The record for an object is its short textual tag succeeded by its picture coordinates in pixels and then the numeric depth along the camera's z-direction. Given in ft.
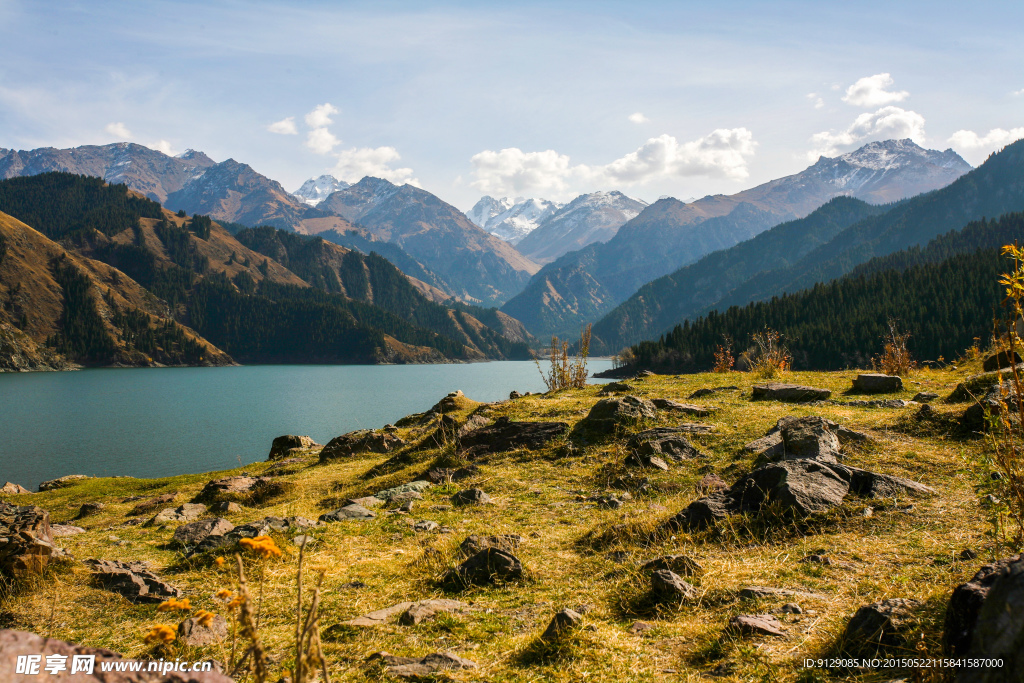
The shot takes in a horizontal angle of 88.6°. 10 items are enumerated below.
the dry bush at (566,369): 77.41
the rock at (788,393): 48.55
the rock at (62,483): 88.99
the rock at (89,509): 56.44
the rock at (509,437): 48.26
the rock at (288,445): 89.92
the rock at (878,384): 48.96
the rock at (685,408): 47.03
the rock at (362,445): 66.90
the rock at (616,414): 45.85
